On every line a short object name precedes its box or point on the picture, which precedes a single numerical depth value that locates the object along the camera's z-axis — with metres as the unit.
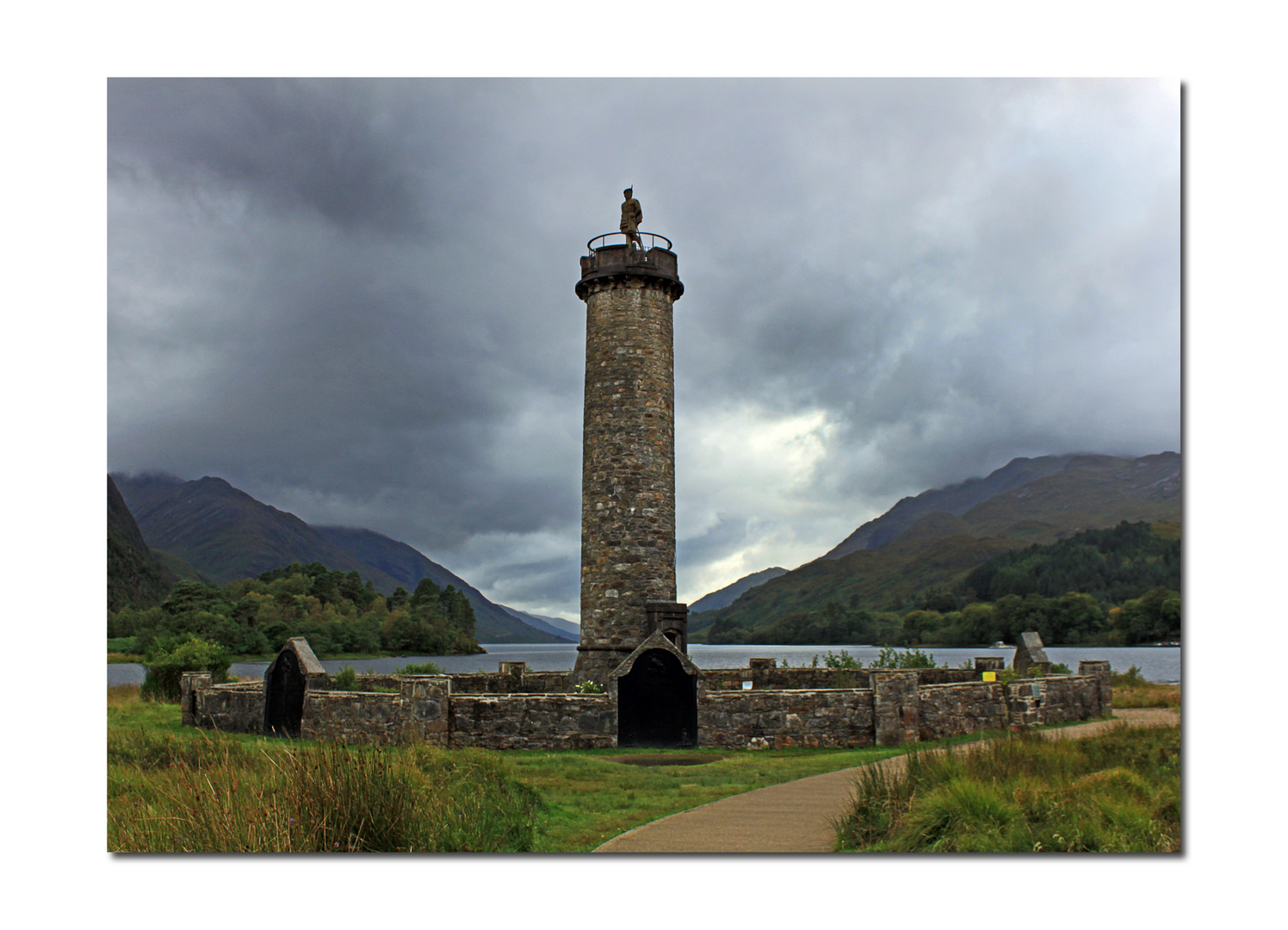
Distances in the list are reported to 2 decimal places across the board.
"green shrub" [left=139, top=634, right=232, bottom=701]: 25.67
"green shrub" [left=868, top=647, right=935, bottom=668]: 27.39
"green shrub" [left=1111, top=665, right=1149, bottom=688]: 25.77
